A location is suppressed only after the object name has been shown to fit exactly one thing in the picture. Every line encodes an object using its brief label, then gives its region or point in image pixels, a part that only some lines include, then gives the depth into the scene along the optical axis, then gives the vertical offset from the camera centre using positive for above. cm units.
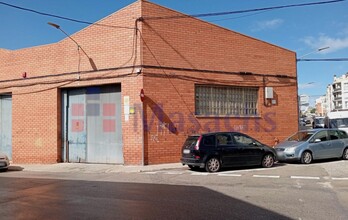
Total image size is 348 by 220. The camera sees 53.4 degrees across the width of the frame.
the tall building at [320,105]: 14465 +558
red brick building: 1478 +141
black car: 1221 -119
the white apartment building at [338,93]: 10731 +810
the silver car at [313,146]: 1441 -122
